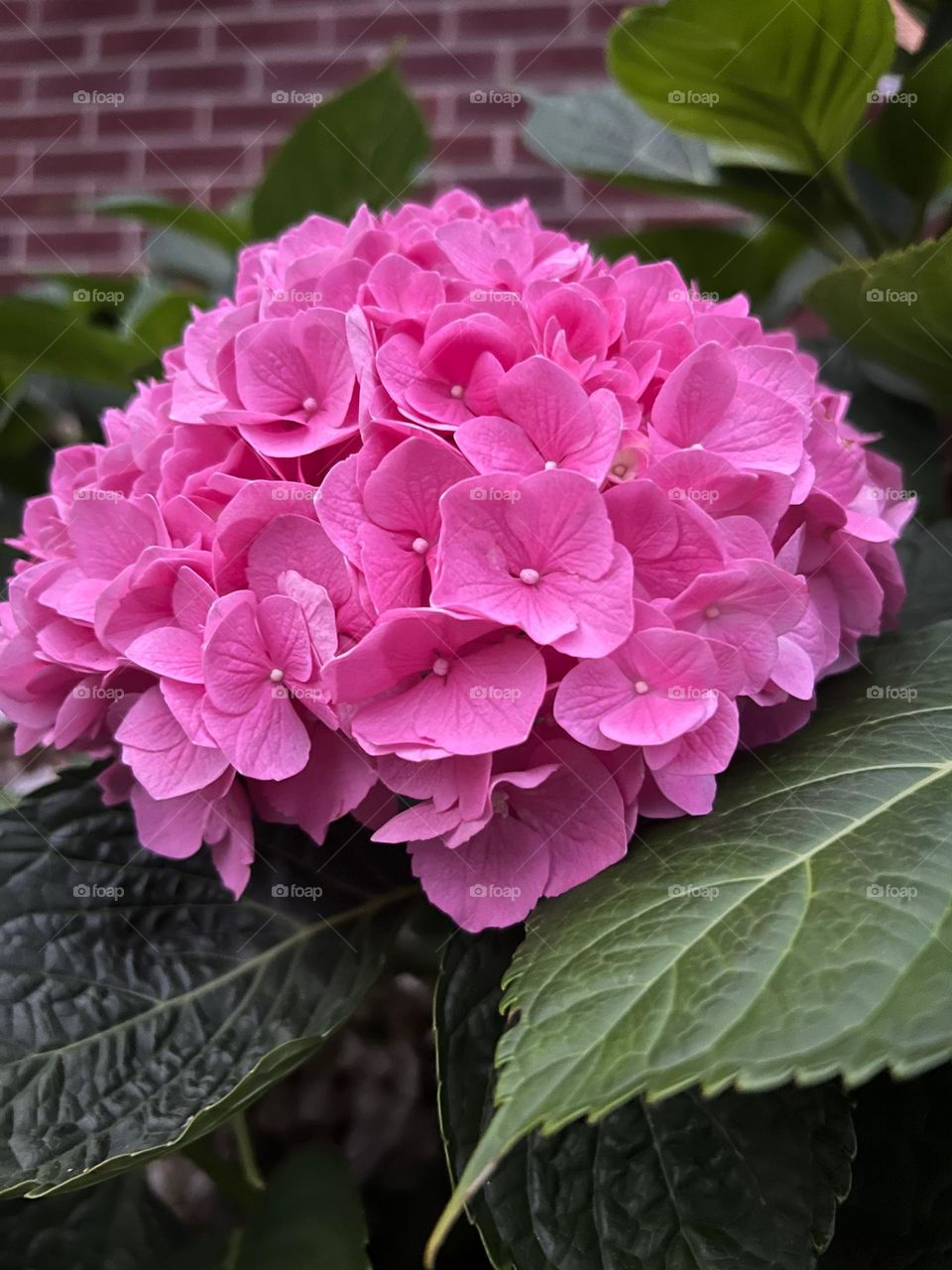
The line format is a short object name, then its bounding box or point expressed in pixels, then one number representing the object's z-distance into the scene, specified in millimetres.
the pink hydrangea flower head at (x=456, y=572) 329
